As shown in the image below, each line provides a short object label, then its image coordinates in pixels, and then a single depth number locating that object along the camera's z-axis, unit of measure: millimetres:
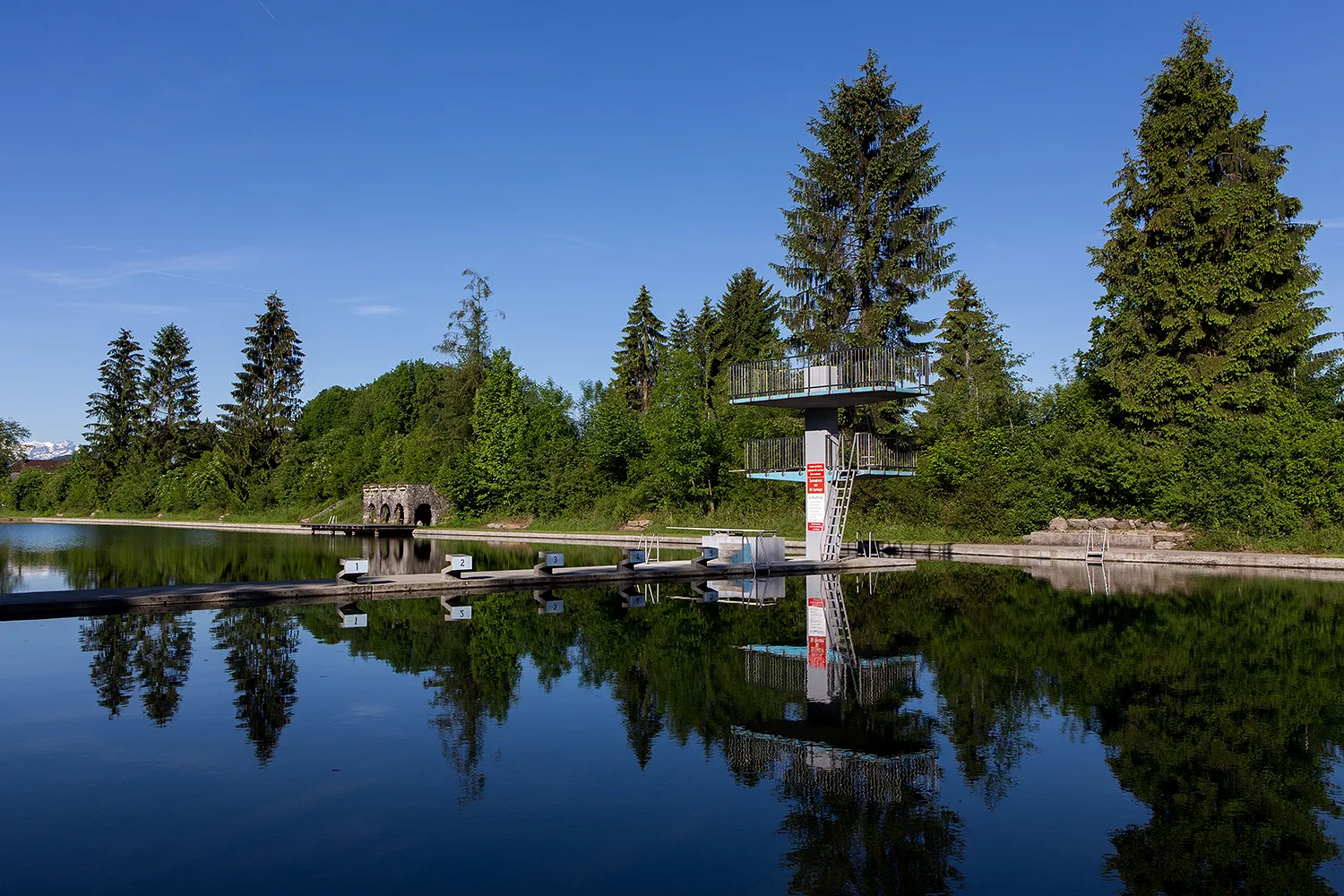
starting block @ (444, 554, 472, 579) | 22672
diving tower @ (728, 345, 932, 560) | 27752
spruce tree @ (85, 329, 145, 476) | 96875
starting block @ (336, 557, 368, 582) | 21547
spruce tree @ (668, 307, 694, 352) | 70500
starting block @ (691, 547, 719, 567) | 27969
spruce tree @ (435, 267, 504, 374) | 74875
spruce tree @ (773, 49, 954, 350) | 42781
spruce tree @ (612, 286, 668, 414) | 75500
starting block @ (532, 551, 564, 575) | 23572
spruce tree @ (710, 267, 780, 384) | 63062
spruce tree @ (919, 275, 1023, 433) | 58625
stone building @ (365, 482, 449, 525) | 67375
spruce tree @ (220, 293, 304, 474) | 83500
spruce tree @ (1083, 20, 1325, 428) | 37000
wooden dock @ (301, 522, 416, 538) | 60875
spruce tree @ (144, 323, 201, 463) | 96375
